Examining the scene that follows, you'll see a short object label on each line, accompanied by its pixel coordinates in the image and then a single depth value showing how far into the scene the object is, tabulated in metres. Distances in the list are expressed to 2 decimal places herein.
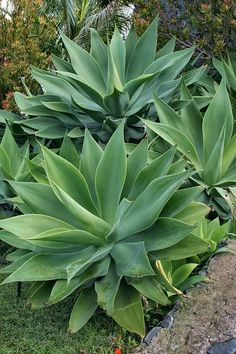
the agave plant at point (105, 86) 4.67
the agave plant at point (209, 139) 4.09
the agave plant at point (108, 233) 3.04
